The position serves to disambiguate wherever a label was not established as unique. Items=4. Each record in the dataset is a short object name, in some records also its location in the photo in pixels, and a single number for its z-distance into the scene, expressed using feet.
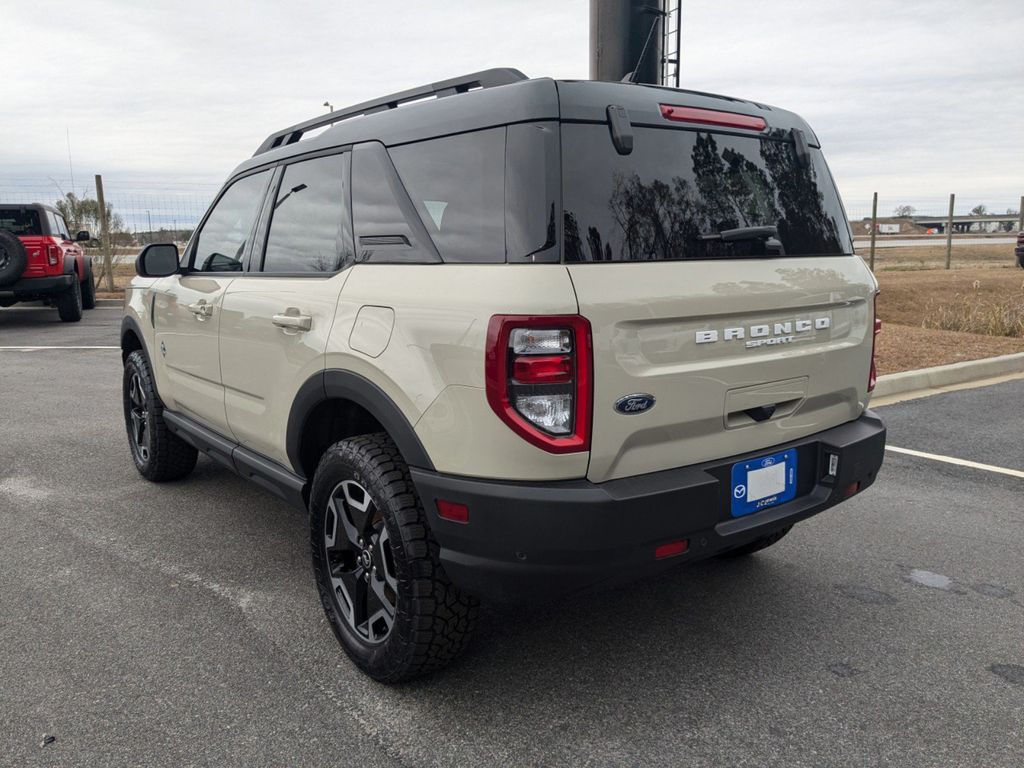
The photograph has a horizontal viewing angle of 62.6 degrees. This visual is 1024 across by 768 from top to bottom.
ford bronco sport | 7.54
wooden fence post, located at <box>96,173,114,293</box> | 54.88
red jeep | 40.06
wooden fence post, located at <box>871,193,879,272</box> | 55.55
